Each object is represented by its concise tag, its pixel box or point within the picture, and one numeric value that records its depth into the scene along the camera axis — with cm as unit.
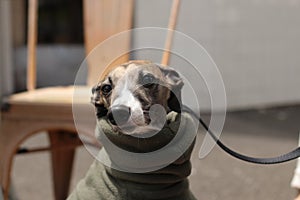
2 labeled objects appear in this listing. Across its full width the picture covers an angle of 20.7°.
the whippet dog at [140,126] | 113
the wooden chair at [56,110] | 176
